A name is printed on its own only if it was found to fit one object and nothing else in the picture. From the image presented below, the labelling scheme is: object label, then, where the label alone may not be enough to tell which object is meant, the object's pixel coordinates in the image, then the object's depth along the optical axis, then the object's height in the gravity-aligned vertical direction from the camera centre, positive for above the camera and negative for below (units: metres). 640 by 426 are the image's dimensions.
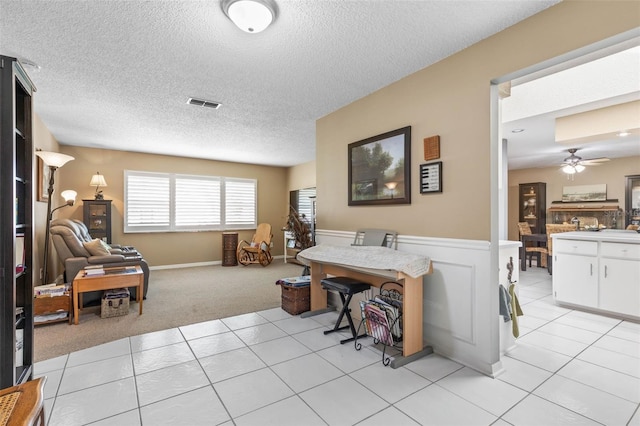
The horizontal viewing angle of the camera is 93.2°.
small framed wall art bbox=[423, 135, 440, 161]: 2.66 +0.57
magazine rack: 2.56 -0.94
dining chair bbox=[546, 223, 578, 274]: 5.73 -0.37
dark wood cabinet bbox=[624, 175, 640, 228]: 6.75 +0.27
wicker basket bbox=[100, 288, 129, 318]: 3.59 -1.09
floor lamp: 4.17 +0.69
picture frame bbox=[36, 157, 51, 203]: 4.35 +0.49
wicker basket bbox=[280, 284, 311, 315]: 3.69 -1.07
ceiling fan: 6.11 +0.99
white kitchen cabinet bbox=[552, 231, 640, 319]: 3.40 -0.72
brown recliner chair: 3.88 -0.55
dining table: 6.48 -0.66
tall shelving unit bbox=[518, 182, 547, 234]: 8.25 +0.15
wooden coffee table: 3.40 -0.80
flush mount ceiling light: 1.88 +1.28
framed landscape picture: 2.98 +0.46
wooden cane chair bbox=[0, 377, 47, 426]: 0.97 -0.66
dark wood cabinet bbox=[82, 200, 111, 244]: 5.71 -0.09
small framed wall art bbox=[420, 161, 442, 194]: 2.66 +0.31
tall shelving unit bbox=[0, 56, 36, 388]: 1.61 -0.07
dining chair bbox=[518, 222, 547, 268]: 6.78 -0.91
